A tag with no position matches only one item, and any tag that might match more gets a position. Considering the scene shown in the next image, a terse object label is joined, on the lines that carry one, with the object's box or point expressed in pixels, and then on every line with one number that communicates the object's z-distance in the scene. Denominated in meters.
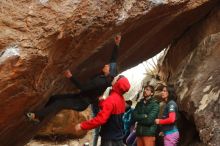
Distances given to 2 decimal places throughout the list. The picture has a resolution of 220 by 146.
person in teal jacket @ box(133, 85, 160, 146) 8.26
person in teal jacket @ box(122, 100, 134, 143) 9.45
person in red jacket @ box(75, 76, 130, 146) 6.90
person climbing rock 7.33
